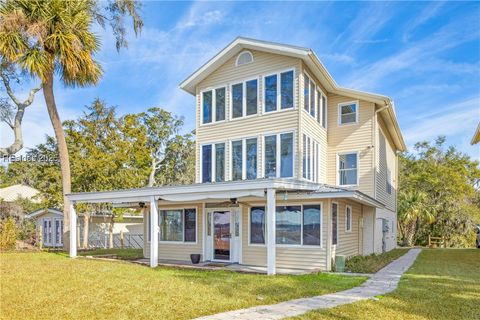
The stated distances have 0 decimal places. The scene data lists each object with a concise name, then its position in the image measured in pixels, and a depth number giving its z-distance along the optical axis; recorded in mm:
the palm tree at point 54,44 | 14891
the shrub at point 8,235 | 17281
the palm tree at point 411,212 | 26422
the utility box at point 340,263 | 11547
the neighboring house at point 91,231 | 26391
